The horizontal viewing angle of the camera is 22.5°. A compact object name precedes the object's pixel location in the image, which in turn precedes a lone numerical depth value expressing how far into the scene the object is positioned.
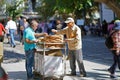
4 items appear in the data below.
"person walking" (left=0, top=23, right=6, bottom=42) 11.75
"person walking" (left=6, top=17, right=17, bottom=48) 17.08
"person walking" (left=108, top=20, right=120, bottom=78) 8.54
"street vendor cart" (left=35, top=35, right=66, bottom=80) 8.25
